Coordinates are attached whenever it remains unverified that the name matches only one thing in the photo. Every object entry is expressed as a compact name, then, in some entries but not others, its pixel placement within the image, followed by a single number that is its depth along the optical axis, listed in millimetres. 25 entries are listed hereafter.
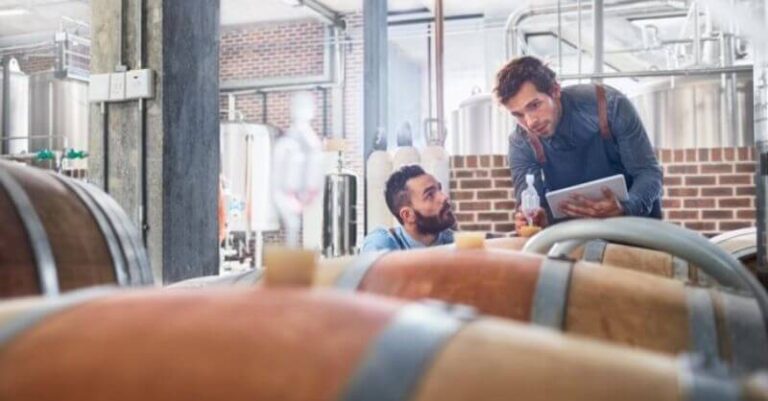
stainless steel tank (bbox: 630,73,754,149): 7473
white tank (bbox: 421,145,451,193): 6199
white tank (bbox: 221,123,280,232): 11391
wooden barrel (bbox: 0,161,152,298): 1517
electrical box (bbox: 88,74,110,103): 3701
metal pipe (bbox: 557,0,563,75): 7735
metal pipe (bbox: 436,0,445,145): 6707
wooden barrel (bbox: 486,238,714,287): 2213
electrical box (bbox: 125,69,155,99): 3617
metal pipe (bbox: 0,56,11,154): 11844
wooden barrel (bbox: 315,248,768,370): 1290
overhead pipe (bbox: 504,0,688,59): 8798
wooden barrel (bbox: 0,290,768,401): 729
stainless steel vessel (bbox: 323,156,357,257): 6555
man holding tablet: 3127
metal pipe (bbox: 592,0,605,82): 7324
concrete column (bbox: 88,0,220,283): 3639
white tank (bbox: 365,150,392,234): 5879
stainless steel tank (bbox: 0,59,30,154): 11828
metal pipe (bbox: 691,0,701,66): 7941
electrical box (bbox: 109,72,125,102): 3678
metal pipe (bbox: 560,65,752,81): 6618
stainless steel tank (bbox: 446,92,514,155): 9320
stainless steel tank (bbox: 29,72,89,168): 11766
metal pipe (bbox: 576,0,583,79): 7889
